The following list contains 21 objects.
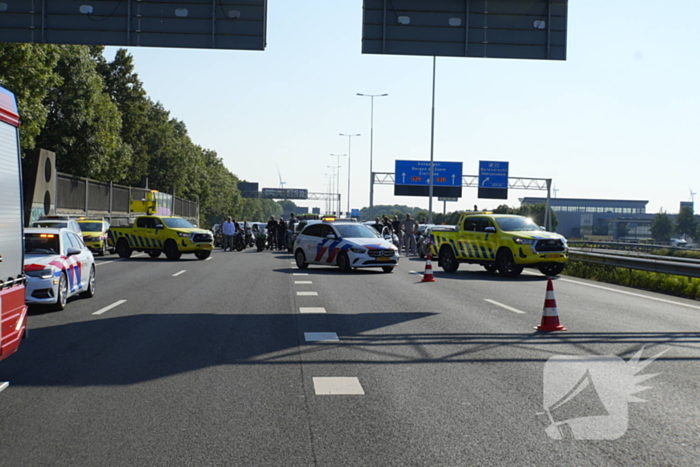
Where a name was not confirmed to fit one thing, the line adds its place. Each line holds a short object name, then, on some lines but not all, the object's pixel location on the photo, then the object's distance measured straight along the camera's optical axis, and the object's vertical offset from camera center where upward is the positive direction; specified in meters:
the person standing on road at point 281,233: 41.06 -0.85
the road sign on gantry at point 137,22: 18.91 +4.42
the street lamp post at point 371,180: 66.56 +3.15
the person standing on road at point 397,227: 40.66 -0.38
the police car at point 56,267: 12.33 -0.91
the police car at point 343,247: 23.23 -0.86
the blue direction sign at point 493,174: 59.22 +3.49
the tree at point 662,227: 124.06 -0.08
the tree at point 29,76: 31.97 +5.40
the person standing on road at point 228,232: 40.83 -0.86
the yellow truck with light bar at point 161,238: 30.33 -0.93
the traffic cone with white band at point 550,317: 10.77 -1.24
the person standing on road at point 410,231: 38.34 -0.53
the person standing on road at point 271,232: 42.23 -0.84
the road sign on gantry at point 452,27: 18.72 +4.46
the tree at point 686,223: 125.94 +0.68
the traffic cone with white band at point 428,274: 20.23 -1.34
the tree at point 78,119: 49.72 +5.72
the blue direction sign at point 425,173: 58.38 +3.38
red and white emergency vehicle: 6.51 -0.21
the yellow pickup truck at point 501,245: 22.12 -0.65
